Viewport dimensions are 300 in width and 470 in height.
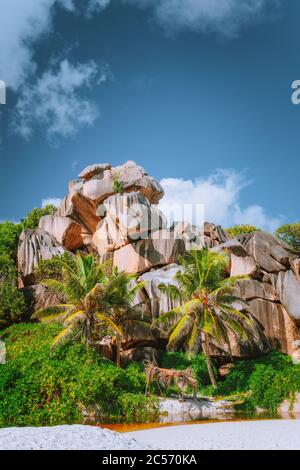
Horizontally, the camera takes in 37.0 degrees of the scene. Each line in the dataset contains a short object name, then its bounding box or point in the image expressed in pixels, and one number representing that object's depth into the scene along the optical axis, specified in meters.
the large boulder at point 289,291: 26.94
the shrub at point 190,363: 24.93
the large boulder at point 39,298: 29.77
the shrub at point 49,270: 31.23
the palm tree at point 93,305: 23.19
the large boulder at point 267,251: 28.91
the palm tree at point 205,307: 23.30
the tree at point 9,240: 32.61
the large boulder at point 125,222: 31.41
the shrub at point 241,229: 45.05
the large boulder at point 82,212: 36.56
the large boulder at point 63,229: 35.94
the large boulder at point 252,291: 27.39
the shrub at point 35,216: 38.50
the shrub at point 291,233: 45.88
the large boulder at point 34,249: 31.97
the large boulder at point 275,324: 26.73
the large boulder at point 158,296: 27.34
